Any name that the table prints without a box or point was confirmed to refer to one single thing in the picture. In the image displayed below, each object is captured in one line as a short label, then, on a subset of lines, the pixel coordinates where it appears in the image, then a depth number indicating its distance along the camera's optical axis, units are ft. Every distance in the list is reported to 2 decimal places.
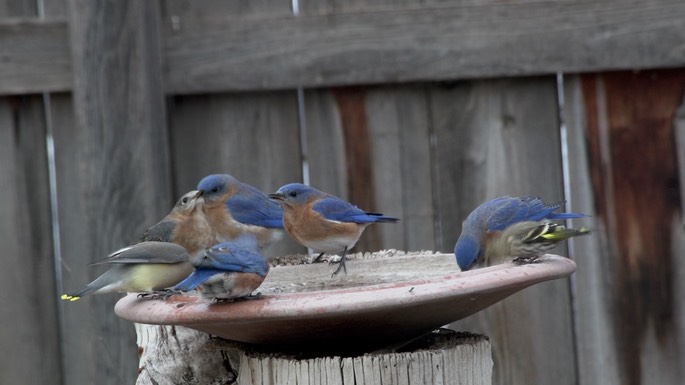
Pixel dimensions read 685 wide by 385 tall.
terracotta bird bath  18.16
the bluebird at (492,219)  24.98
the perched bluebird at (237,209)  29.25
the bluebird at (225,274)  18.88
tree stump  19.08
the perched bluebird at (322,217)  28.12
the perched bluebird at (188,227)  26.96
